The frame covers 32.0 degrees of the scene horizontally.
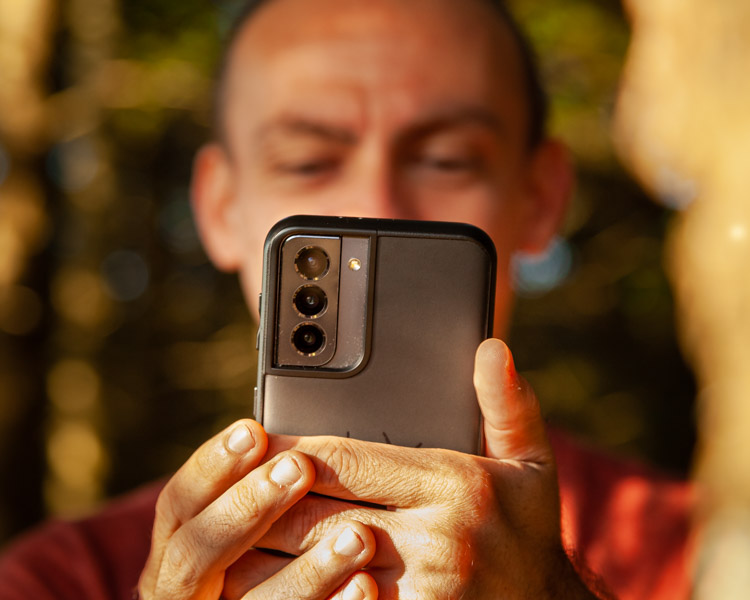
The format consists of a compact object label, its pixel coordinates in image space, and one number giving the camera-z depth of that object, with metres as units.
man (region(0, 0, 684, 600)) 0.40
